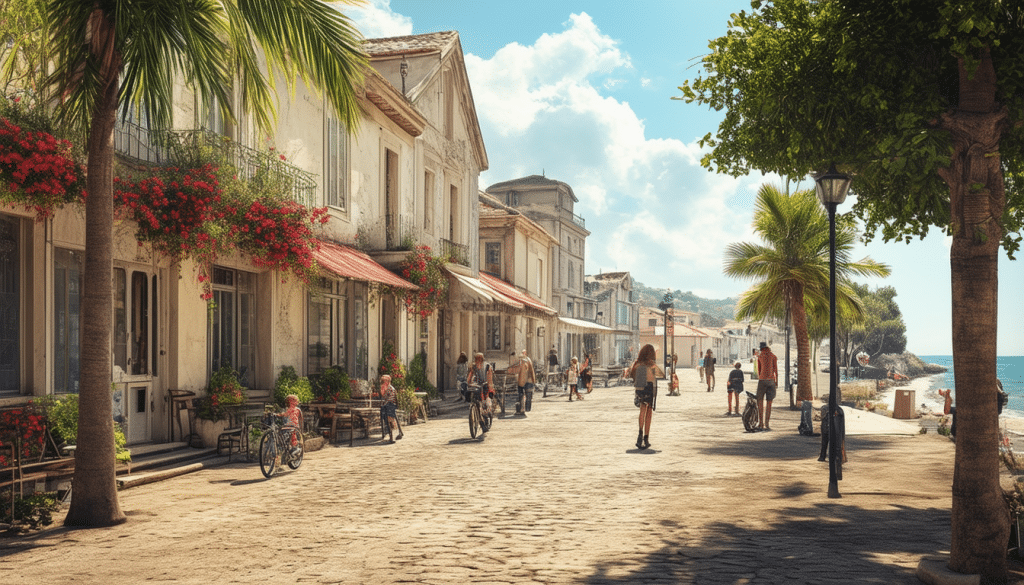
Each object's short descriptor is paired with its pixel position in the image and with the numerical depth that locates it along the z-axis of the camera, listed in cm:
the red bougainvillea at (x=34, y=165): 819
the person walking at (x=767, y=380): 1748
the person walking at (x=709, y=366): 3247
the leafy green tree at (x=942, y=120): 568
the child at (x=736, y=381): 2022
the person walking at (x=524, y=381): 2050
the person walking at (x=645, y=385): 1375
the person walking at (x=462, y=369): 2480
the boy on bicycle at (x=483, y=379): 1570
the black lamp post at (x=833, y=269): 915
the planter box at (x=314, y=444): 1353
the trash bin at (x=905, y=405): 2136
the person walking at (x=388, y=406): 1529
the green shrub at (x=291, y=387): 1466
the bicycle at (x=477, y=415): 1516
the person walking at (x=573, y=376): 2747
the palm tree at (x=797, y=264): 2236
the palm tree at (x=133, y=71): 664
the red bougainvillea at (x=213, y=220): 1069
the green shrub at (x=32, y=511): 742
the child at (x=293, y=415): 1154
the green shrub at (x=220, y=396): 1254
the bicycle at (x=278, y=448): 1069
